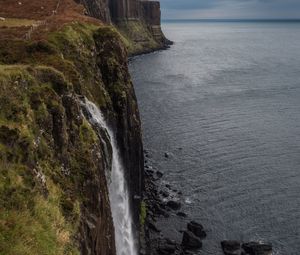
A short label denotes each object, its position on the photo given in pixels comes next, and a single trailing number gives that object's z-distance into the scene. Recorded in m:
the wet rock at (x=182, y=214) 54.96
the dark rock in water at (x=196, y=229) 50.19
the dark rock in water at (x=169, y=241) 48.01
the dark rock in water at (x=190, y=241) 47.66
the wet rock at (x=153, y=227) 51.03
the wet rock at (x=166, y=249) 46.28
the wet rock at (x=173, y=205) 56.88
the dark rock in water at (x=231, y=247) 47.38
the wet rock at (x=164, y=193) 60.25
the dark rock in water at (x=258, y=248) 46.72
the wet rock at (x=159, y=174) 66.62
